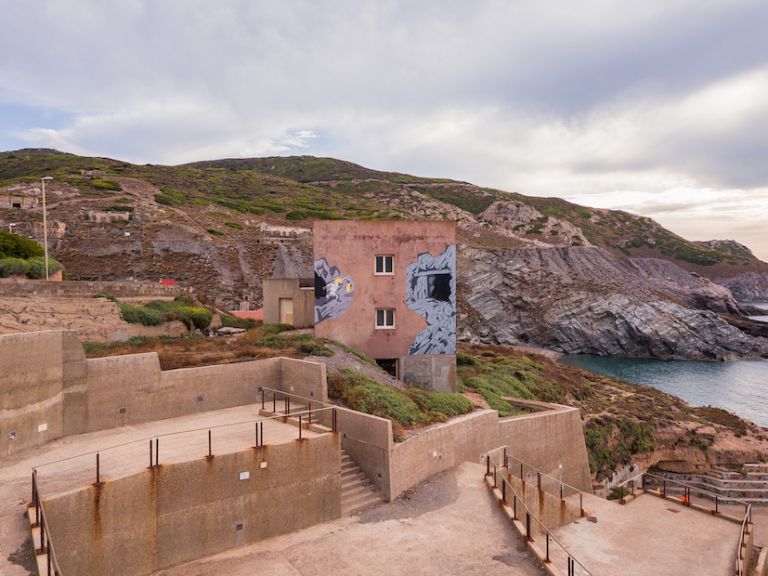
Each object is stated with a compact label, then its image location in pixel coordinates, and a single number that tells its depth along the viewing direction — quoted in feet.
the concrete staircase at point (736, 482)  91.40
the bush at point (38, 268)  90.17
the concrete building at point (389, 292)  85.71
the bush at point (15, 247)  90.99
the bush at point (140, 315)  78.43
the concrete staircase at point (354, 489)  49.03
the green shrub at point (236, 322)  103.07
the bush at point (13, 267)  83.61
